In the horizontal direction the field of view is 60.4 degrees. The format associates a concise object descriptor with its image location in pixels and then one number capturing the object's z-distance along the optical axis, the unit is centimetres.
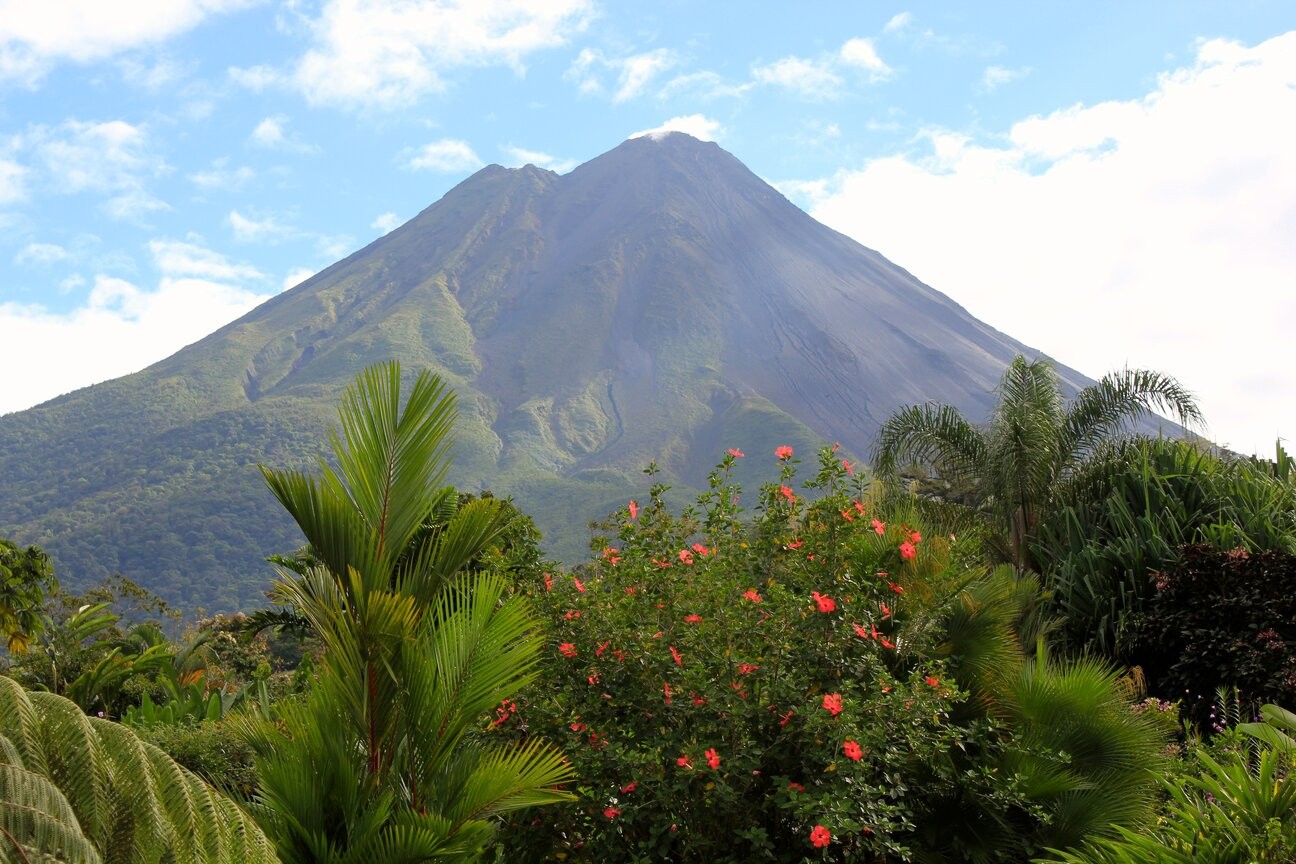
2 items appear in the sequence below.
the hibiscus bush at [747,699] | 482
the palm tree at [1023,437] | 1311
